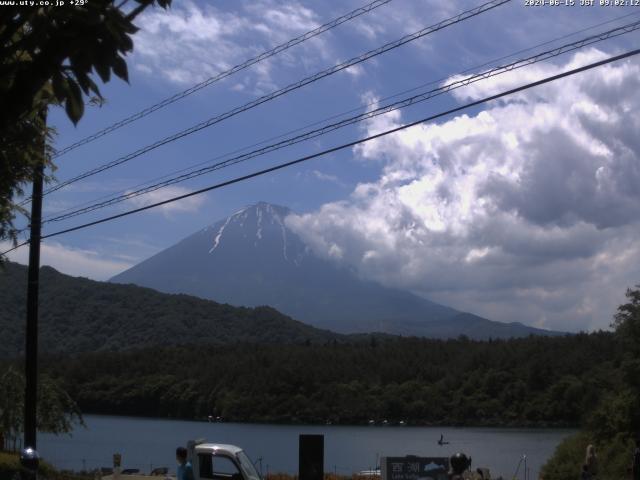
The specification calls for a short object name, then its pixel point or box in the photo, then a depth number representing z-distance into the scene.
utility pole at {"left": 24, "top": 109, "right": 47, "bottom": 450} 18.30
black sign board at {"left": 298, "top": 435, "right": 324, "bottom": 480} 15.48
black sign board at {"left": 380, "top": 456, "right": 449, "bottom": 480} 15.34
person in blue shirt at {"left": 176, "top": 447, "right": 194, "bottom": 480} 13.25
